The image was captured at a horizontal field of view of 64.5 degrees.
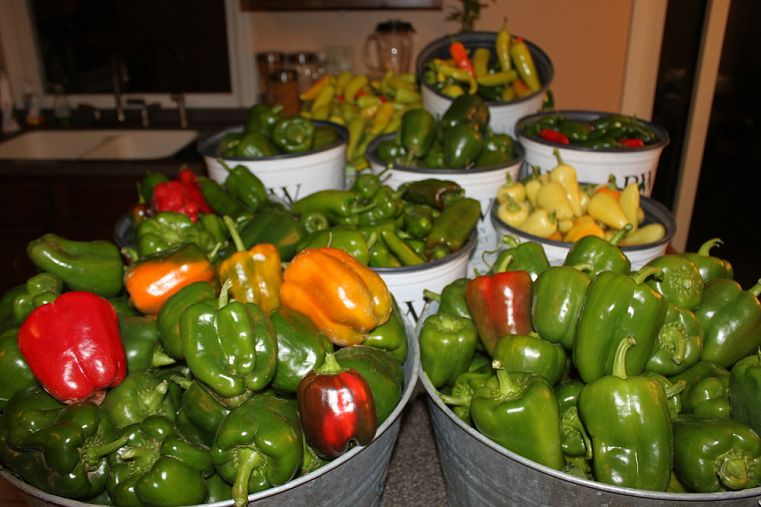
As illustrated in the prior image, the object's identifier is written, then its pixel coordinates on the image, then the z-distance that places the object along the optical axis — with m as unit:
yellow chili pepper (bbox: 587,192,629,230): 1.75
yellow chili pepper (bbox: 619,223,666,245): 1.65
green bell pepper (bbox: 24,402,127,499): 0.92
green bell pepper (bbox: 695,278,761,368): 1.16
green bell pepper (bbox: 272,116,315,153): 1.95
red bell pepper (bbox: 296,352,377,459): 0.92
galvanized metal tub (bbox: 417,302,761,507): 0.81
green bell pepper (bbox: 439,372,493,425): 1.10
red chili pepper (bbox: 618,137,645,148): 2.02
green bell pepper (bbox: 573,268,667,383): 1.06
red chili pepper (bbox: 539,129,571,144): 2.03
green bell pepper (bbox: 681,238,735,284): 1.31
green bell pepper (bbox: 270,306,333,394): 1.06
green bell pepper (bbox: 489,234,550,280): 1.36
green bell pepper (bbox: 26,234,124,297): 1.25
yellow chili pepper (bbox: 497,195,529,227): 1.76
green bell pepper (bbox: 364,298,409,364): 1.20
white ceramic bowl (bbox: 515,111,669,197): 1.84
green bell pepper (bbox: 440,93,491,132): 2.04
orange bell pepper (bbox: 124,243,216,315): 1.25
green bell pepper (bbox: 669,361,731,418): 1.04
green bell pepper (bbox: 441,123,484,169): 1.95
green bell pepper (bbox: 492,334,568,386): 1.10
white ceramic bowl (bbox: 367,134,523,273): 1.79
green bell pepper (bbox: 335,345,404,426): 1.03
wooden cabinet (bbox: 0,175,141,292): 3.53
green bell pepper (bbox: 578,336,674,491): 0.93
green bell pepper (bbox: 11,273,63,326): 1.14
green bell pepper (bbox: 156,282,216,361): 1.08
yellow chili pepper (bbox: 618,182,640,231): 1.75
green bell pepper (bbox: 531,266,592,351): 1.13
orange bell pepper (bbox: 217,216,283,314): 1.23
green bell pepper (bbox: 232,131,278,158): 1.88
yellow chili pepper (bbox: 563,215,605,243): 1.73
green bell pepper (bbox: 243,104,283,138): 2.05
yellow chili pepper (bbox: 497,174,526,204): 1.80
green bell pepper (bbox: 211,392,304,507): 0.91
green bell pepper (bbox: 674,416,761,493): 0.92
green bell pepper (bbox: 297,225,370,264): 1.43
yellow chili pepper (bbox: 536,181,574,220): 1.79
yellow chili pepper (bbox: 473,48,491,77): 2.46
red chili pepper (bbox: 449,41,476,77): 2.41
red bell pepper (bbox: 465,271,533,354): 1.22
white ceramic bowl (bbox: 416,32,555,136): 2.20
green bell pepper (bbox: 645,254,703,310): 1.20
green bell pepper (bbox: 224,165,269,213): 1.71
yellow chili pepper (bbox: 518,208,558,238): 1.75
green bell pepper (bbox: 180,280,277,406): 1.00
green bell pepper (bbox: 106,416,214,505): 0.90
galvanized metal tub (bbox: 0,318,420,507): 0.85
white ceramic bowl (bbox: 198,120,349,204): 1.76
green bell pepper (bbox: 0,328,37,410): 1.08
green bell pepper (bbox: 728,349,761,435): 0.98
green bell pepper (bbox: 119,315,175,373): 1.13
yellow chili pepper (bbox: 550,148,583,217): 1.82
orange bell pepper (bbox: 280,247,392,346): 1.19
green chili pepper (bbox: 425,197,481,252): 1.57
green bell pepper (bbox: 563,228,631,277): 1.26
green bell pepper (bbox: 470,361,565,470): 0.97
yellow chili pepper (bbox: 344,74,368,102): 2.99
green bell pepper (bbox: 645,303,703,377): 1.11
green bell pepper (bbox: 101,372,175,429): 1.05
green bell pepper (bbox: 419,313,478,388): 1.19
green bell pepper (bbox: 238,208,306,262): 1.47
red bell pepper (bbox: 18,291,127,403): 1.04
